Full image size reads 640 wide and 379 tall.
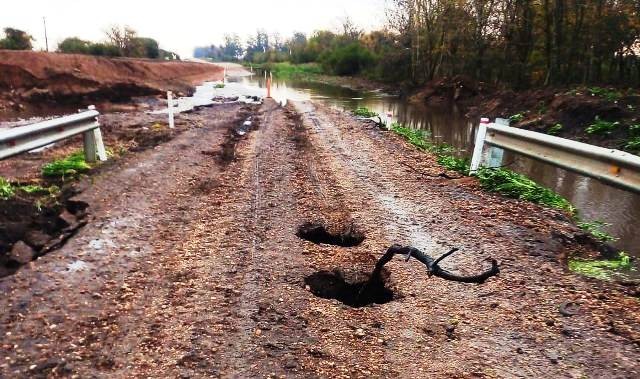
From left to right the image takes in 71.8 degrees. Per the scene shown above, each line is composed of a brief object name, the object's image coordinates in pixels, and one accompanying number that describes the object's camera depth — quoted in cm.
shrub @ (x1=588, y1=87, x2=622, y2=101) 1493
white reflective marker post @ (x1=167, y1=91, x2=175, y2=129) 1208
